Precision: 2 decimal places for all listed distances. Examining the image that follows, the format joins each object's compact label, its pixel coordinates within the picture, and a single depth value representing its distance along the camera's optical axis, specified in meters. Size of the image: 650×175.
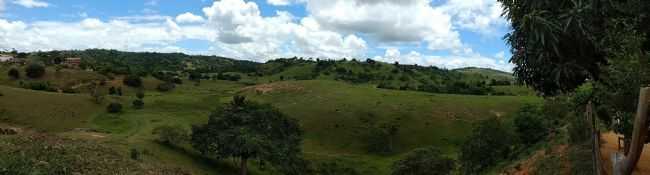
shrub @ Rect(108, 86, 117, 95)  100.49
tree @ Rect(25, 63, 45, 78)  103.46
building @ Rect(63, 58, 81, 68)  122.62
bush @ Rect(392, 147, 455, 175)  48.93
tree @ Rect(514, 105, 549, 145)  40.89
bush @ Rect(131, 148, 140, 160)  41.75
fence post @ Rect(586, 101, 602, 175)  14.05
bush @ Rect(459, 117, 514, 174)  39.50
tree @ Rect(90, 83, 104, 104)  79.88
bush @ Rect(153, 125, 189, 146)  56.31
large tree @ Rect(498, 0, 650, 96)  11.73
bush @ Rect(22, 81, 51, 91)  90.76
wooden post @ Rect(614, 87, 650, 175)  7.68
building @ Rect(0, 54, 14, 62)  123.34
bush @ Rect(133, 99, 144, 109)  82.29
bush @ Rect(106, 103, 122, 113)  76.99
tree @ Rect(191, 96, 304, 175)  51.01
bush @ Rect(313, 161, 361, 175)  61.14
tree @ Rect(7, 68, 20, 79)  101.56
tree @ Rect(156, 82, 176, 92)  113.12
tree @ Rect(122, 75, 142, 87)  110.38
